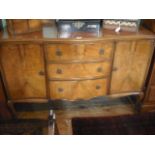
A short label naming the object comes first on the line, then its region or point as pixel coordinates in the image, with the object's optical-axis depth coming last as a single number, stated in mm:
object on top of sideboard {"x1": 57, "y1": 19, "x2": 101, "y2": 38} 1472
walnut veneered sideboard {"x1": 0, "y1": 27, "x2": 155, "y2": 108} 1403
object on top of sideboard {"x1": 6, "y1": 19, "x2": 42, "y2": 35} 1403
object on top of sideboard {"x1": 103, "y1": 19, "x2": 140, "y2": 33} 1498
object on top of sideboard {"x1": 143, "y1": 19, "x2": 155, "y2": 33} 1500
